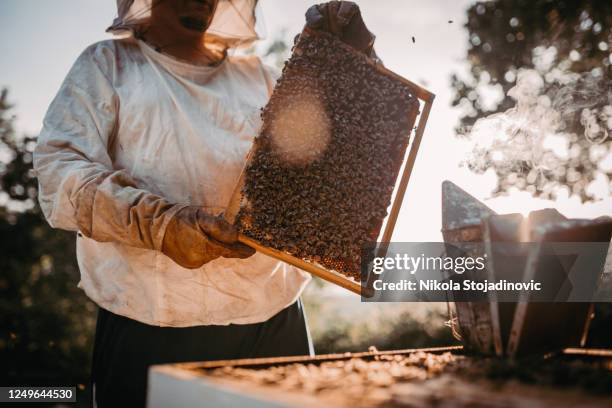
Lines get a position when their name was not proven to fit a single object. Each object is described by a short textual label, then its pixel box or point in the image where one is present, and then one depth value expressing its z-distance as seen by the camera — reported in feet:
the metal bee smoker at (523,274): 5.44
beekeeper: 6.95
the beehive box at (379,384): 3.40
